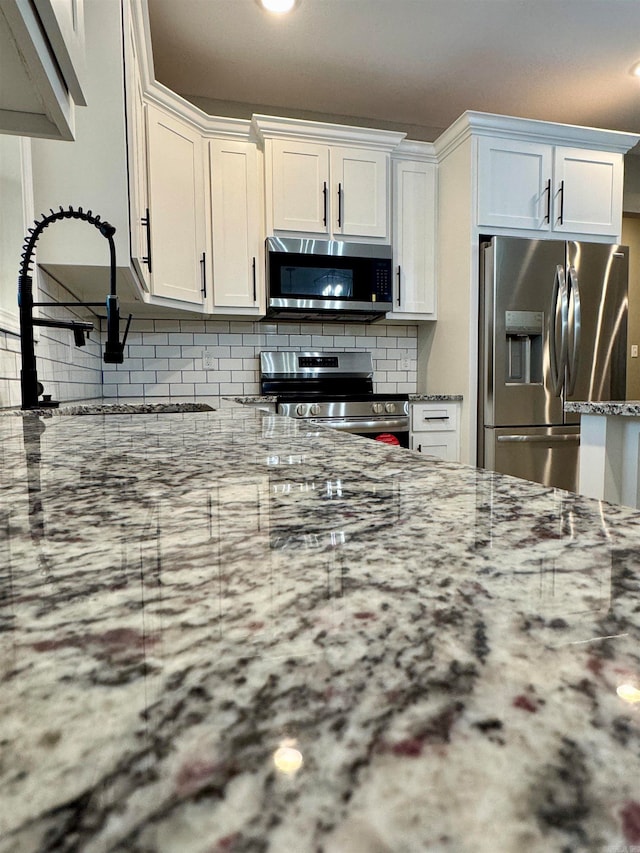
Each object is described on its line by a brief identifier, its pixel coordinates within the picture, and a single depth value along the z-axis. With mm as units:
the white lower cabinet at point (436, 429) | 2834
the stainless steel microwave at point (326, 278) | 2812
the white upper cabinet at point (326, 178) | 2768
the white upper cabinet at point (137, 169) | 1931
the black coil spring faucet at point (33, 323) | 1409
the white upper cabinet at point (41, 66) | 678
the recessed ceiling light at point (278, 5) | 2199
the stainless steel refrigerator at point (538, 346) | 2691
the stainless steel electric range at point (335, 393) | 2668
